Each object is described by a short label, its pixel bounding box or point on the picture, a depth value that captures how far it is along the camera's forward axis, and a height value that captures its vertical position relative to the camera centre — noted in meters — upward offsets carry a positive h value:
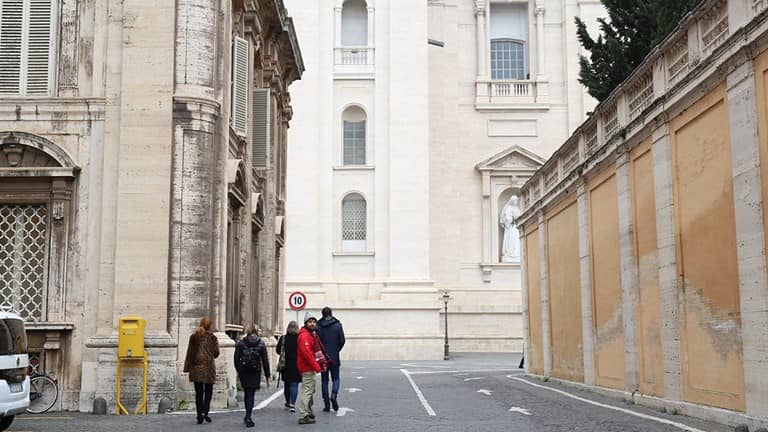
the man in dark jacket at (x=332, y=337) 17.88 -0.45
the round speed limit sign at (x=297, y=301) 29.41 +0.33
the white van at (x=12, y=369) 13.05 -0.73
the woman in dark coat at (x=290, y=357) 17.14 -0.77
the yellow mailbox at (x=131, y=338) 17.08 -0.42
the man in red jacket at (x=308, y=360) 15.49 -0.76
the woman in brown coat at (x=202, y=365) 15.27 -0.79
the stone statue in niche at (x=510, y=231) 53.09 +4.23
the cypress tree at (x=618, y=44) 27.84 +7.41
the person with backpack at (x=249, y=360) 15.54 -0.74
